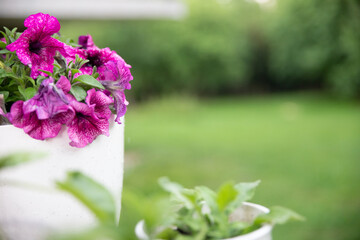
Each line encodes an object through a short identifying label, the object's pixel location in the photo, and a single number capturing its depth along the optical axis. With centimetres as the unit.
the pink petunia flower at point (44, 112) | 64
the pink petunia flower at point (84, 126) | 66
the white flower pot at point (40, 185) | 66
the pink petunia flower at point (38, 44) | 70
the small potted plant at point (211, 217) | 53
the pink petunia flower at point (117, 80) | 73
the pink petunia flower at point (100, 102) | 69
